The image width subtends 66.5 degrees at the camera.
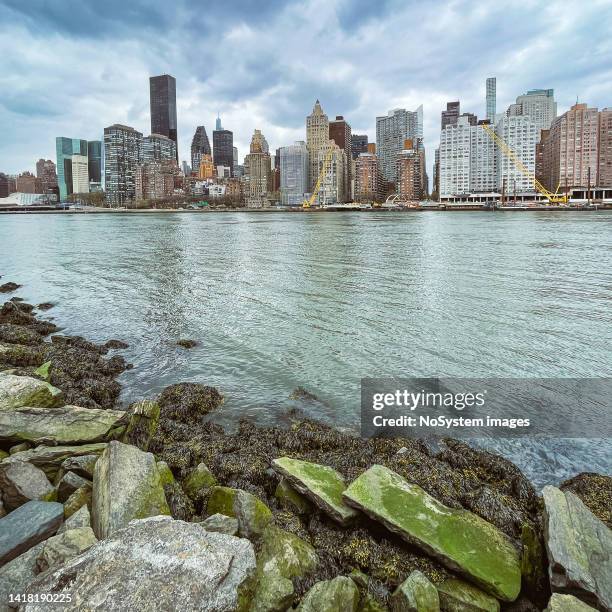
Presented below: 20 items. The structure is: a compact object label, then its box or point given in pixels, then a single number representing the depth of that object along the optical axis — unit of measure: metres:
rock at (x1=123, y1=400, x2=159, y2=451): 8.77
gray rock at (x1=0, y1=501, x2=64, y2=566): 5.23
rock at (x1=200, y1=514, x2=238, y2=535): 5.70
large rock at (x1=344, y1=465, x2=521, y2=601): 5.28
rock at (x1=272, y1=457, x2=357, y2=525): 6.34
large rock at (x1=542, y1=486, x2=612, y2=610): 4.82
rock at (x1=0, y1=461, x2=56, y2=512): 6.22
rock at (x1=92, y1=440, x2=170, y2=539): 5.66
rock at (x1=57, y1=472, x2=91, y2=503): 6.46
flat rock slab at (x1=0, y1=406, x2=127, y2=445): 7.89
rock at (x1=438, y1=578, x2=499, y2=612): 4.96
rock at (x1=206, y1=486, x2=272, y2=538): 6.02
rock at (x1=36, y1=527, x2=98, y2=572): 4.86
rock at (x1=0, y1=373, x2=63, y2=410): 8.94
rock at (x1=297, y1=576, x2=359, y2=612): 4.71
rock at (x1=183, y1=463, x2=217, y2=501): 6.96
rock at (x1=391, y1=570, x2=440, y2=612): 4.78
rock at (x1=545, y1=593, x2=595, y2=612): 4.49
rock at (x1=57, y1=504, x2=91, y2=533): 5.56
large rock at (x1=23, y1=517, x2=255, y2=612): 4.30
